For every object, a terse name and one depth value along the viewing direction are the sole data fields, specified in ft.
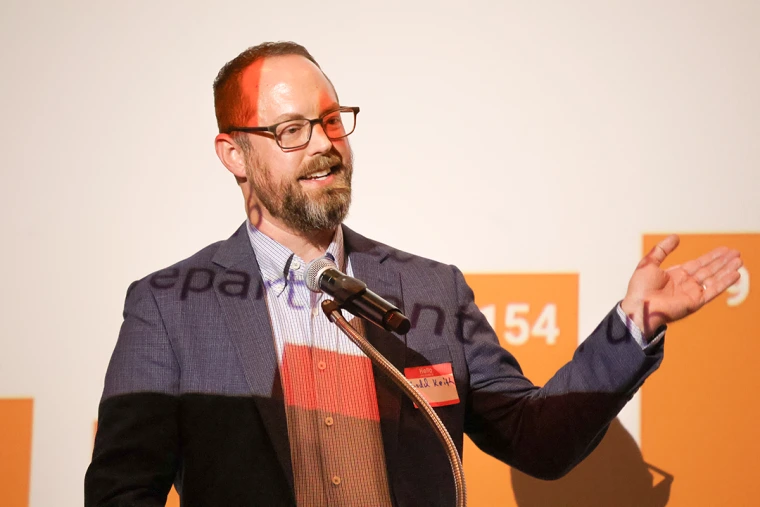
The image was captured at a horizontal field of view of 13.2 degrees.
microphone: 14.83
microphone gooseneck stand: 14.81
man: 15.57
